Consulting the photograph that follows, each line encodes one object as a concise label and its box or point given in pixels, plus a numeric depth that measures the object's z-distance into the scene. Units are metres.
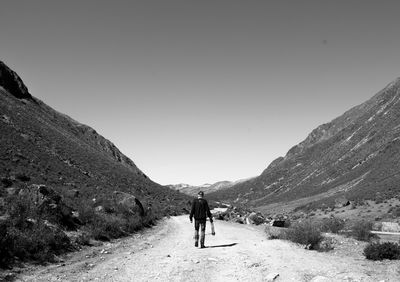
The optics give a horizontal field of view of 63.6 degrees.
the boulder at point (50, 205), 15.35
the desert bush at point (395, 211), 34.69
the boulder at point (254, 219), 33.48
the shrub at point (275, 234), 15.74
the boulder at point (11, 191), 16.40
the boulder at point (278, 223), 27.56
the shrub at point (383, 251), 10.60
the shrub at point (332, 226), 19.22
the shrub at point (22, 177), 27.58
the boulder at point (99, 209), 20.94
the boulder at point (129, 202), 25.80
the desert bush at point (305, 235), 13.36
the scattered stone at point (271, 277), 8.63
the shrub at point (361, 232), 15.20
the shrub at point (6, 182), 19.77
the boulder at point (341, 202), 52.41
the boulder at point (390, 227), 23.22
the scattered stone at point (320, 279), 8.21
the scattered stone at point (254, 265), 10.05
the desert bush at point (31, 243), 10.24
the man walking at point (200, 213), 14.27
